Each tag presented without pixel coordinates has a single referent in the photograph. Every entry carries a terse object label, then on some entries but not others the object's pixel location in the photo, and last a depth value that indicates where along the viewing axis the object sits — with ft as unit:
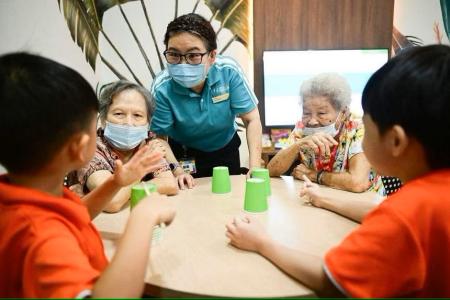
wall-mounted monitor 11.60
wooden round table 2.72
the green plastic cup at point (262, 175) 5.13
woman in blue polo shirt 6.23
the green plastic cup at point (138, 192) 3.75
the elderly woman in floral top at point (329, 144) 5.38
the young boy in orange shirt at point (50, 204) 2.18
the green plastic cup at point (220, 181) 5.26
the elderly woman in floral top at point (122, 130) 5.05
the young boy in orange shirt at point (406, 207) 2.35
